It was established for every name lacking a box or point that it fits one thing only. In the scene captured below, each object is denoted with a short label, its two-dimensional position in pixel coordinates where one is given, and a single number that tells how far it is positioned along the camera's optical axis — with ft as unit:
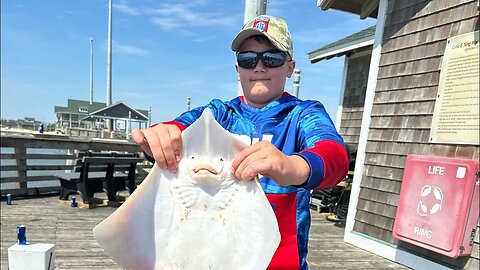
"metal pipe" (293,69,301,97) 22.19
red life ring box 10.69
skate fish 3.05
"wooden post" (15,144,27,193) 21.20
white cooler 6.63
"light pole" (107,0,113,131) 84.58
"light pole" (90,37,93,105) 158.35
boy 3.44
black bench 19.48
